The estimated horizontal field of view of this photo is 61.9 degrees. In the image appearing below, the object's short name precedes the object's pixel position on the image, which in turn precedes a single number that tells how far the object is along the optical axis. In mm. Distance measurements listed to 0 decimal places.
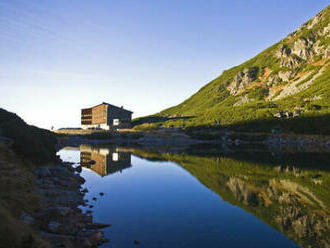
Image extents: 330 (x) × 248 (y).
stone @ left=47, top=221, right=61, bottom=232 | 14445
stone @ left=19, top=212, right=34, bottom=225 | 14303
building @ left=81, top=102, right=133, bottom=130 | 143250
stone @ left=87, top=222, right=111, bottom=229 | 17422
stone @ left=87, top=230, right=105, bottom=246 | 14662
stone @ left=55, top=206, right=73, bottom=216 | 17142
